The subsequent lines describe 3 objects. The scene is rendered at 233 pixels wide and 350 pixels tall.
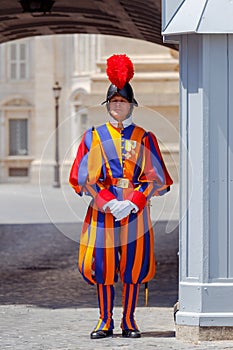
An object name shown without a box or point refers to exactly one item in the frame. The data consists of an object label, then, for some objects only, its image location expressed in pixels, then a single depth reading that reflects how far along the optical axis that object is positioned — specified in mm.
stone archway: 16337
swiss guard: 10093
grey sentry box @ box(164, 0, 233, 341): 9998
